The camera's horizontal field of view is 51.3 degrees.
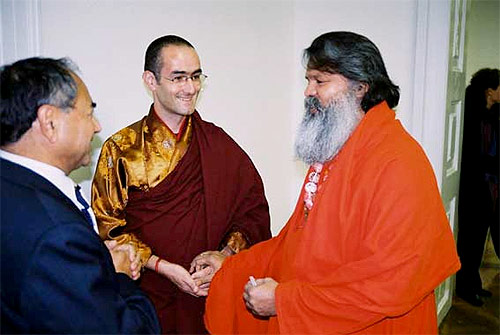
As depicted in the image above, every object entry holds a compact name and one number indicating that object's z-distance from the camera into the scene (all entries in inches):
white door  105.0
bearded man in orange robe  53.6
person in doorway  134.0
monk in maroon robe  73.0
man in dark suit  38.7
